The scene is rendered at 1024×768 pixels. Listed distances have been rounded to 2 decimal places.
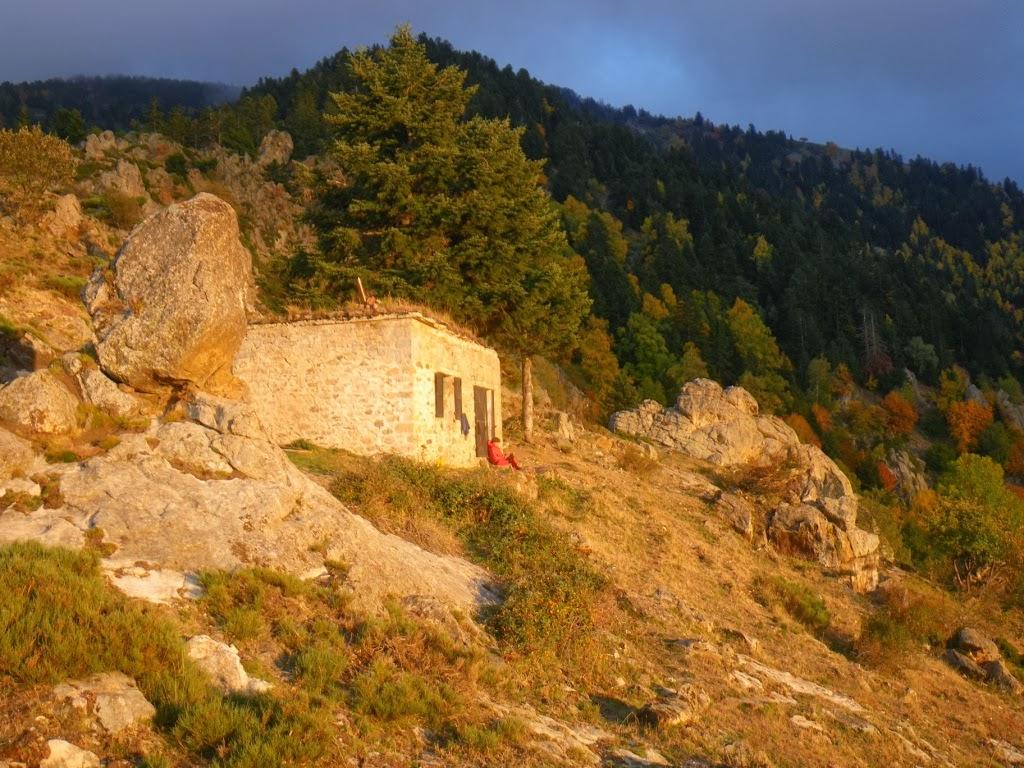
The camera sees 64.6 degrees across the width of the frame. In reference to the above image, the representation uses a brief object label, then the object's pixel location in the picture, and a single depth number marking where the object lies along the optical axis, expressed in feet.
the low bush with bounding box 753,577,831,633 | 56.08
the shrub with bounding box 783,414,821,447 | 221.25
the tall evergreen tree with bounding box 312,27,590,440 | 75.66
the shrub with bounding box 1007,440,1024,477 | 242.37
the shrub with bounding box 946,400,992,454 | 247.29
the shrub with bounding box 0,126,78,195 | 106.01
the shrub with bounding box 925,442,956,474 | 229.04
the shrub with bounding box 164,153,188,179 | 195.52
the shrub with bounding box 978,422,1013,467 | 239.30
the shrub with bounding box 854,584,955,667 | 50.62
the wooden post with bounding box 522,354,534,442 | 86.94
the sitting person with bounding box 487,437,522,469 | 66.03
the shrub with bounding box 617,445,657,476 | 87.15
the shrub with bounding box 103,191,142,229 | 129.90
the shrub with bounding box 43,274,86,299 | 82.02
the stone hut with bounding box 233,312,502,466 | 58.18
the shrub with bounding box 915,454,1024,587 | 85.30
